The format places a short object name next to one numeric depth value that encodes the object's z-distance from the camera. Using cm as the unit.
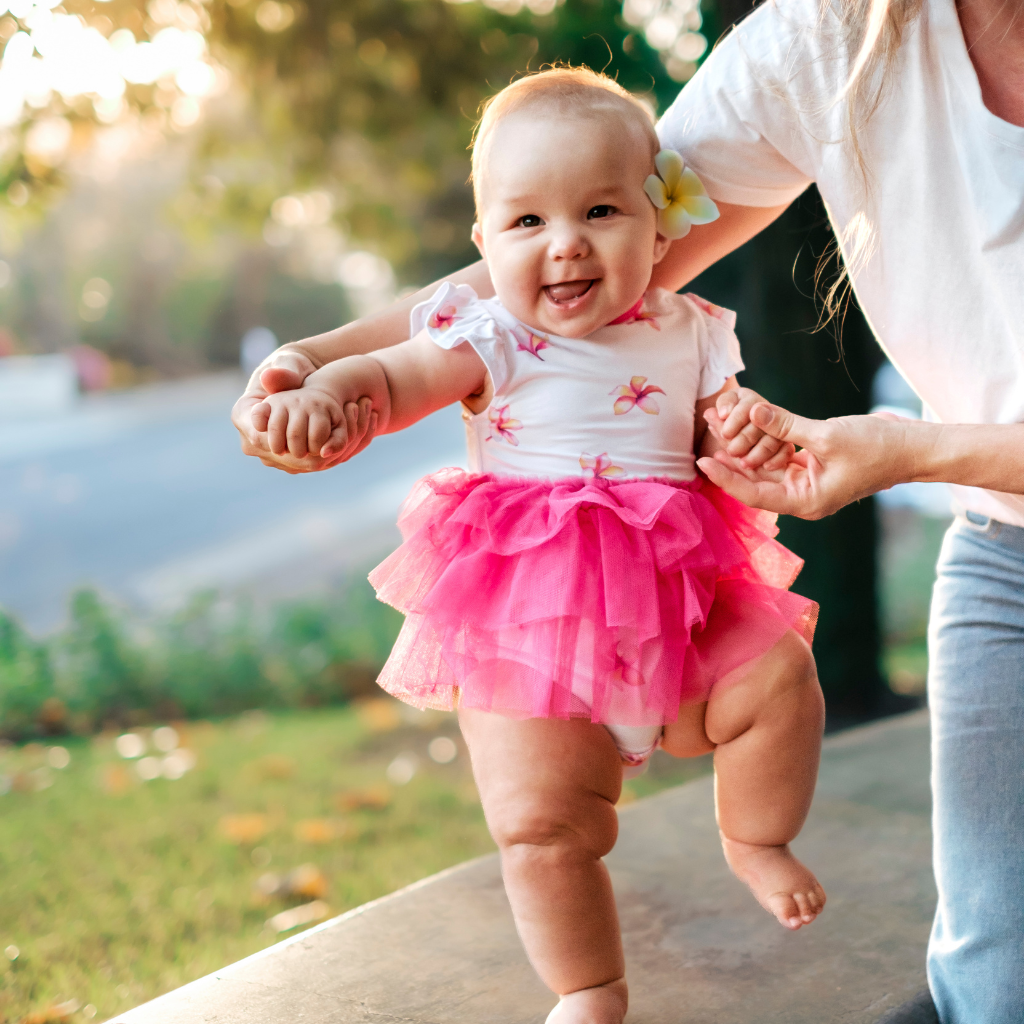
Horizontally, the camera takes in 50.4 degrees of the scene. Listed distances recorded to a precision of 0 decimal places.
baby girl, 140
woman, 146
